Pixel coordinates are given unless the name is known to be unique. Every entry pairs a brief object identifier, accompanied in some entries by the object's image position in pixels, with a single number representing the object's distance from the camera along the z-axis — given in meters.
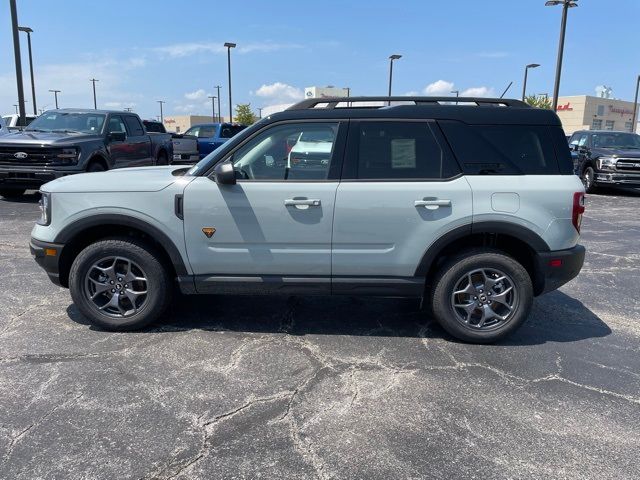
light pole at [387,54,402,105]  37.50
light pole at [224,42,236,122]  36.47
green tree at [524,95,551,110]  47.06
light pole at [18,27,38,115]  28.92
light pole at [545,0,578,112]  20.11
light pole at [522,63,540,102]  30.42
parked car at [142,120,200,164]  16.84
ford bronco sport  3.95
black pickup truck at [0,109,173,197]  10.03
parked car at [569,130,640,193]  14.06
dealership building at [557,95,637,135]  62.50
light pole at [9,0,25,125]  16.07
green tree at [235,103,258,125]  56.03
